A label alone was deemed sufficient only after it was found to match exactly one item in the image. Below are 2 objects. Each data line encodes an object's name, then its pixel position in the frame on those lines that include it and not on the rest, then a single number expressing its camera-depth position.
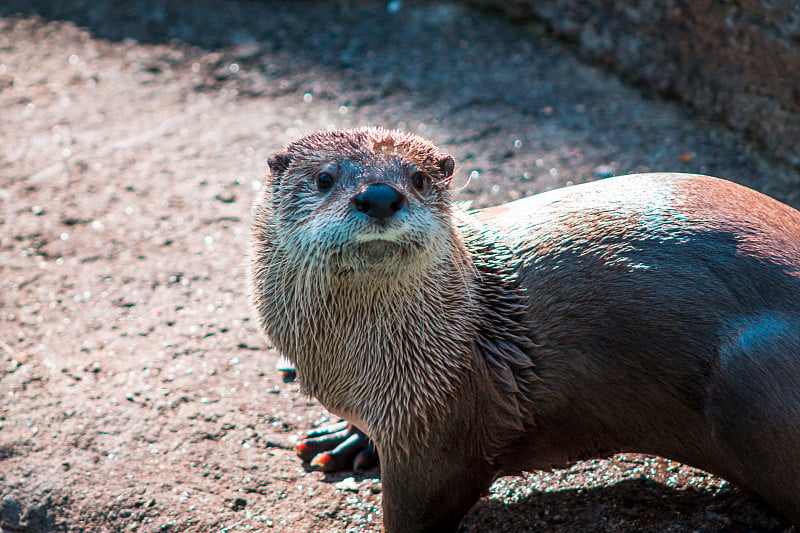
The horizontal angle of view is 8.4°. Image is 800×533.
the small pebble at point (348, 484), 3.34
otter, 3.21
